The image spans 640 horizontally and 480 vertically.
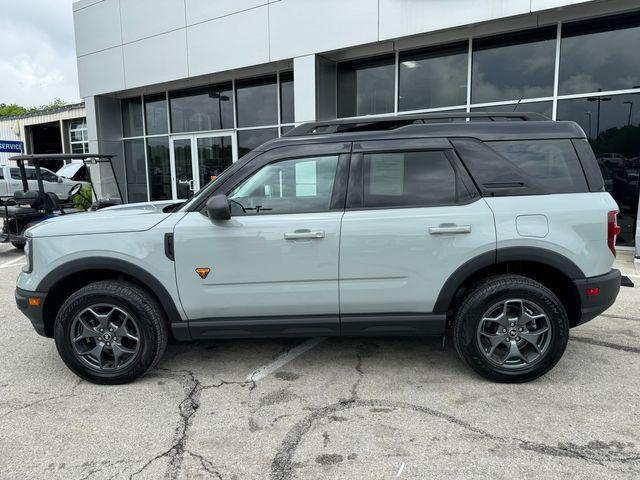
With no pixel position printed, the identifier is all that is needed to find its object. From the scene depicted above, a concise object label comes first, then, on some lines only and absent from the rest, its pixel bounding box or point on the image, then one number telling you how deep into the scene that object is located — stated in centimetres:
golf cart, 843
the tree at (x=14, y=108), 6644
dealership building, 799
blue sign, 1386
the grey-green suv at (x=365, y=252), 323
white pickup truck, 1916
